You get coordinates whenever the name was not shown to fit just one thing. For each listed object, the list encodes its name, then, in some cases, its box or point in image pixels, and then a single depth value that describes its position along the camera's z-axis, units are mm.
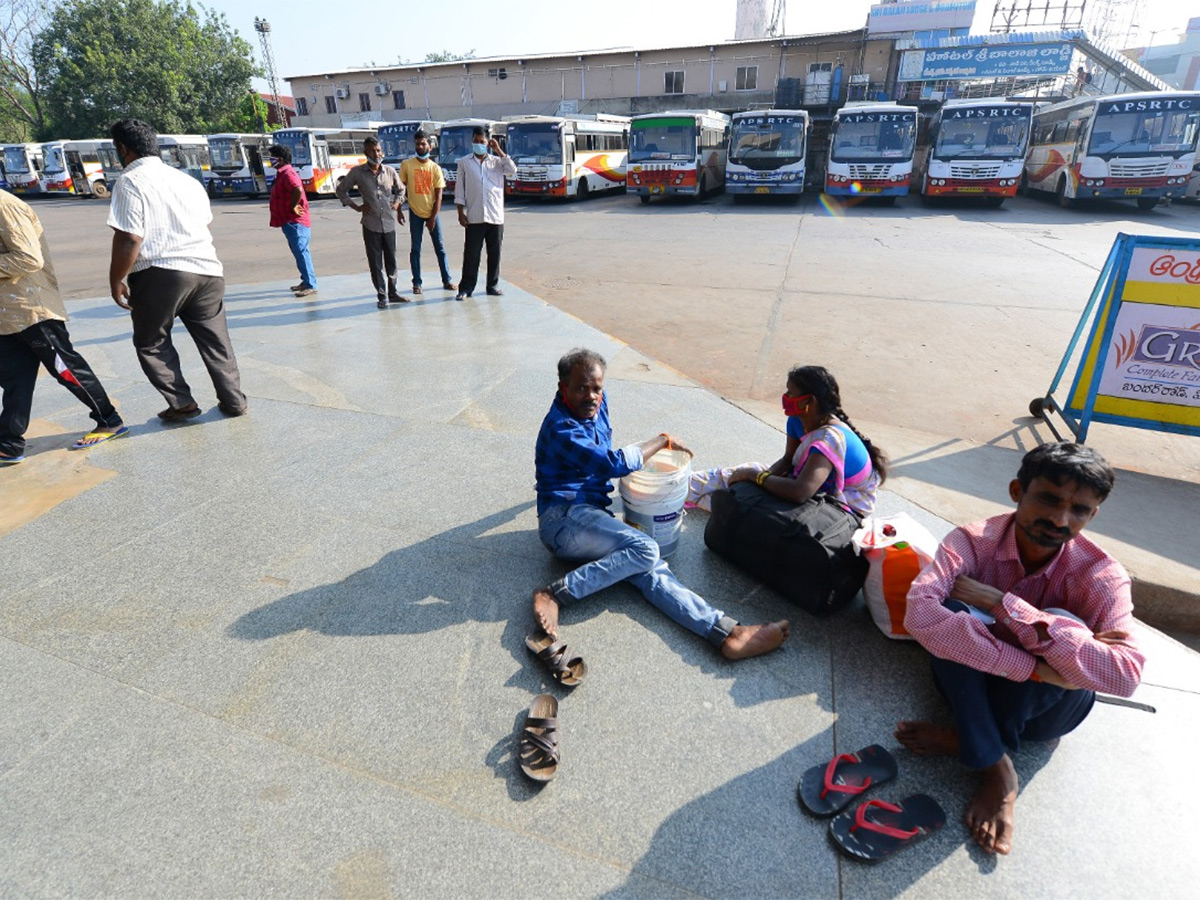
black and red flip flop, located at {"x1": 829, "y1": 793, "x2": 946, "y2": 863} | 1742
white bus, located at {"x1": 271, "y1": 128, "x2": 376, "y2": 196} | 24578
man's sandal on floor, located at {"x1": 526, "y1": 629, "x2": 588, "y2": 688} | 2287
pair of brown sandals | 1969
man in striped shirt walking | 3803
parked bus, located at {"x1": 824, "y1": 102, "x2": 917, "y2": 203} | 18609
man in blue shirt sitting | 2580
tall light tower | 42656
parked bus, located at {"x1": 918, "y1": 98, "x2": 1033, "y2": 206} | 17698
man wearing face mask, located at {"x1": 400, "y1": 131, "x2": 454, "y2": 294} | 7668
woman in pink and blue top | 2676
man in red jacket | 7324
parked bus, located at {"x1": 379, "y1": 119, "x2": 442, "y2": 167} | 24531
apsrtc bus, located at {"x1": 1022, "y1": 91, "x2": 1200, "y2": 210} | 15922
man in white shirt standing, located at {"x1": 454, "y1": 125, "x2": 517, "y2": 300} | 7371
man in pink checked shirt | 1792
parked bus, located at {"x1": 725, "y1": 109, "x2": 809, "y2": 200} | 19125
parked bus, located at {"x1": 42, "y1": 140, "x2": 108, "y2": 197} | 30942
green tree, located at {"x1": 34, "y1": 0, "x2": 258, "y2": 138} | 36938
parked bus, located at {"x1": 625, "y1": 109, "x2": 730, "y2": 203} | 19578
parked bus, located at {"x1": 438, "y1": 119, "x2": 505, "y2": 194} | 22281
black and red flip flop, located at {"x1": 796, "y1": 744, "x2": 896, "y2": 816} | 1862
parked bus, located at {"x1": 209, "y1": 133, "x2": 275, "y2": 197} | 27625
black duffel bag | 2561
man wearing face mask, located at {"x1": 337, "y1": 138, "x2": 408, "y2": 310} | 7211
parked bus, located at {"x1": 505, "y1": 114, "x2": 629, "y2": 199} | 20359
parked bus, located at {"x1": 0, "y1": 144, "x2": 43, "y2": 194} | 31047
